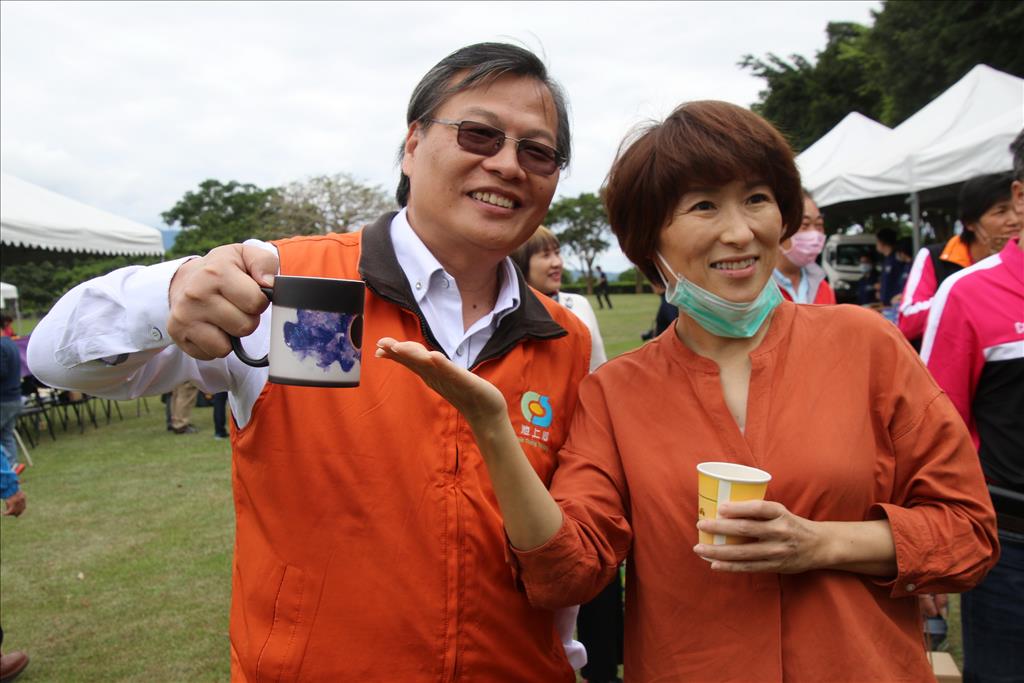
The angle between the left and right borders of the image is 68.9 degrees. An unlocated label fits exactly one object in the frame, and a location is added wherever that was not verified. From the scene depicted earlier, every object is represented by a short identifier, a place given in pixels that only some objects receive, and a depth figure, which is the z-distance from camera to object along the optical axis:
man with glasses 1.61
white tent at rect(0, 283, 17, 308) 16.00
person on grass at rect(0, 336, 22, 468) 8.64
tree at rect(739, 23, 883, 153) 32.44
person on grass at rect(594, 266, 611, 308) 39.59
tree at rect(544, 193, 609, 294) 69.44
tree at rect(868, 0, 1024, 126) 18.28
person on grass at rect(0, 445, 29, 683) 4.51
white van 22.88
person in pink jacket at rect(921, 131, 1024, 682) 2.56
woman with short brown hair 1.61
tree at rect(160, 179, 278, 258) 50.78
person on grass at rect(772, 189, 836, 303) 4.60
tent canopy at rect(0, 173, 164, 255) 10.68
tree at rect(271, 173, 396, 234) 43.62
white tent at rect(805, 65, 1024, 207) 8.65
